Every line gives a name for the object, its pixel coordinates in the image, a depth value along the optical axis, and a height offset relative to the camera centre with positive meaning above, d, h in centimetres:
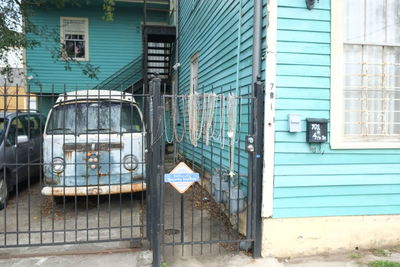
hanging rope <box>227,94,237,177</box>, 432 +6
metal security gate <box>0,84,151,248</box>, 532 -87
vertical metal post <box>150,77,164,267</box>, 388 -38
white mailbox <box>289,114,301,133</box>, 409 +0
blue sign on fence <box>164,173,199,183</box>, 387 -62
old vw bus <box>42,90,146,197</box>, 560 -52
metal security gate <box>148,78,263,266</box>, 392 -78
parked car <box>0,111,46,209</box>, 613 -54
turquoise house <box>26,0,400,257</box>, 411 +4
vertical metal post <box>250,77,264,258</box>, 407 -38
